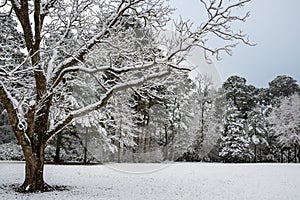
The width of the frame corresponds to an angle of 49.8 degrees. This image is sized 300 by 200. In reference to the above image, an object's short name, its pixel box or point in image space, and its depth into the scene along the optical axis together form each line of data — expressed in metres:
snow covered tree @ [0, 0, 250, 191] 8.33
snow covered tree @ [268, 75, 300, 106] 31.60
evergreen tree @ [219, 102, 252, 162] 26.45
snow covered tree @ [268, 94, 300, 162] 26.55
